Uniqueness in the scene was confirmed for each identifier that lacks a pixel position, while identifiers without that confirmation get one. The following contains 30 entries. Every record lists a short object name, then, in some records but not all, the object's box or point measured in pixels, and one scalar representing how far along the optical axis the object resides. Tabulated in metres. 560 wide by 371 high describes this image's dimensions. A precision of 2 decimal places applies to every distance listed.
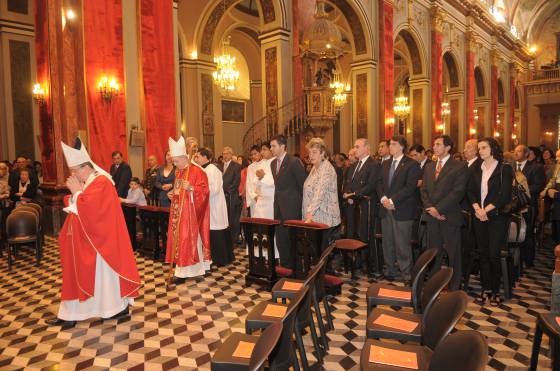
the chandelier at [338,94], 17.25
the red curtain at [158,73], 8.88
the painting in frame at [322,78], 13.11
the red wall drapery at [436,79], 19.23
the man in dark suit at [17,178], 8.23
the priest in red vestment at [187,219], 5.83
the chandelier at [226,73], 13.29
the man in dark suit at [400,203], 5.56
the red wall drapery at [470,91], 22.80
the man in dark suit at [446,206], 5.01
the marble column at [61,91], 8.03
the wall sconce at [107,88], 8.24
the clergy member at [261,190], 6.18
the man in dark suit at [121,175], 7.85
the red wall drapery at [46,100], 8.48
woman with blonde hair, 5.38
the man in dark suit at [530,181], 6.47
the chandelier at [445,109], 21.54
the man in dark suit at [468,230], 5.22
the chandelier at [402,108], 21.16
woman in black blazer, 4.71
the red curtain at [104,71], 8.09
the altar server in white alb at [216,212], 6.52
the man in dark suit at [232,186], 8.09
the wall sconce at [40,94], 8.65
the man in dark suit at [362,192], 5.99
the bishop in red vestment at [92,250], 4.39
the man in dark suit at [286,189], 5.70
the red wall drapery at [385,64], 15.70
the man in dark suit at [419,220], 5.89
